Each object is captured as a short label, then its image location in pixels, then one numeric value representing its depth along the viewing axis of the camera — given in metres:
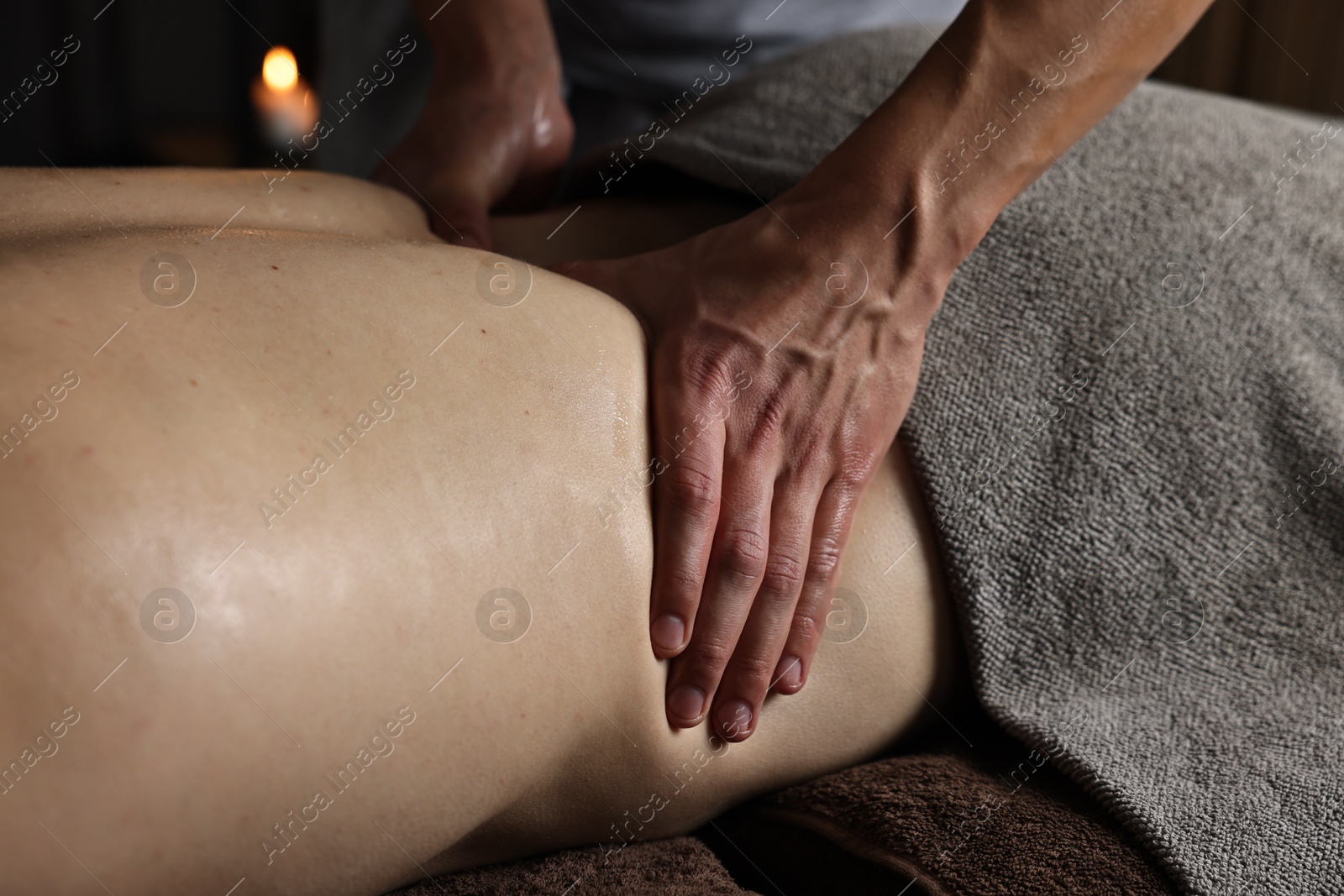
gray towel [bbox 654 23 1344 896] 0.62
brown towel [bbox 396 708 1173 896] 0.52
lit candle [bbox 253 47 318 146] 2.34
